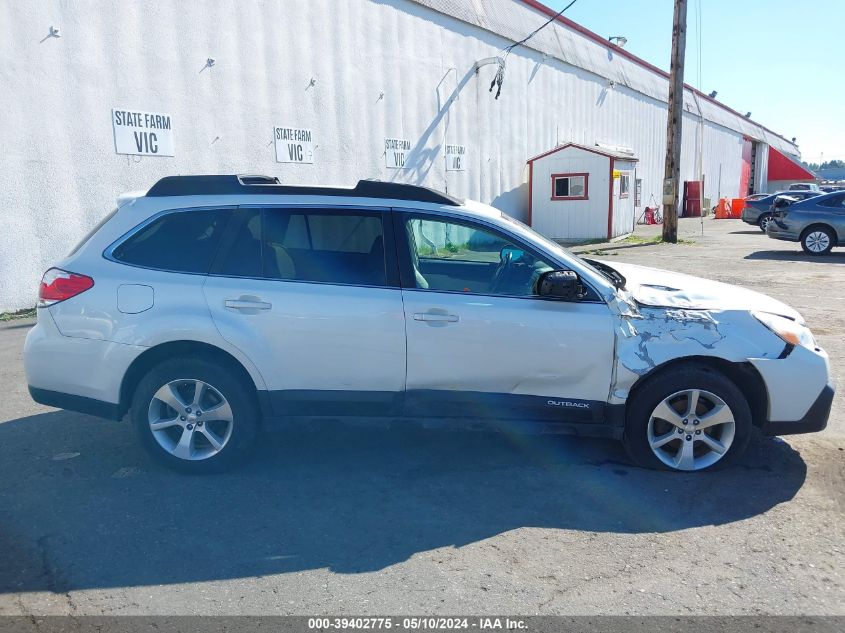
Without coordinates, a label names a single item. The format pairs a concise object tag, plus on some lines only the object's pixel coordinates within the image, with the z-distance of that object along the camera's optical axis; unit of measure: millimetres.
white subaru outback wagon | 3941
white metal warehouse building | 9492
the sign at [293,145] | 12914
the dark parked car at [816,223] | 15406
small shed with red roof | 20266
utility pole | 17734
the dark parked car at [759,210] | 22531
